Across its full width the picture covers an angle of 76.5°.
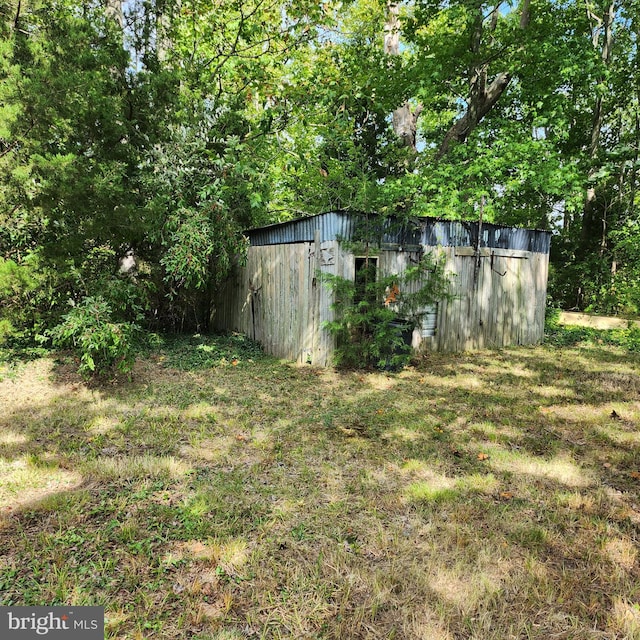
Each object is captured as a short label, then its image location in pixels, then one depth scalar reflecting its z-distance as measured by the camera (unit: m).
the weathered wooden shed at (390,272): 6.52
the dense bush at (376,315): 6.17
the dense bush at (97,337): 4.71
